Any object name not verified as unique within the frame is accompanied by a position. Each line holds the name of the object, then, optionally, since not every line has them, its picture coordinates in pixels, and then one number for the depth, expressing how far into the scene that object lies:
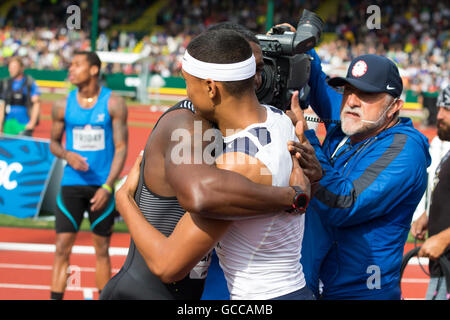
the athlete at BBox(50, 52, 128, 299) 12.03
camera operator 6.00
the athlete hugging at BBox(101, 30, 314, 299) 4.32
